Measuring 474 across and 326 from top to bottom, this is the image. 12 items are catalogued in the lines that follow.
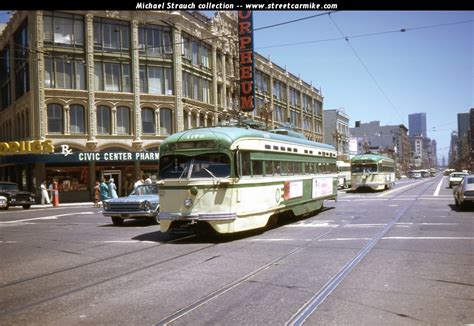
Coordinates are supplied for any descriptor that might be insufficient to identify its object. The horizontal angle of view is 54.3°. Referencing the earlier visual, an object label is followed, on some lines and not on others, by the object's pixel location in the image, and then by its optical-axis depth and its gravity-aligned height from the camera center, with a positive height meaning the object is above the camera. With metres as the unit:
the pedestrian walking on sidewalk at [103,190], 26.50 -0.78
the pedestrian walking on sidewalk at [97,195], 28.20 -1.11
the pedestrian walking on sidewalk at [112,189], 27.44 -0.79
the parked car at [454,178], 43.16 -1.27
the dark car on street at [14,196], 28.19 -0.99
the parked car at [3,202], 27.66 -1.31
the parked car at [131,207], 16.44 -1.15
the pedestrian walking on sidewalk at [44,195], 32.72 -1.17
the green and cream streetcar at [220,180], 11.70 -0.19
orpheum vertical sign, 35.44 +8.84
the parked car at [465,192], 18.56 -1.13
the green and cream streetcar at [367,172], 36.53 -0.33
